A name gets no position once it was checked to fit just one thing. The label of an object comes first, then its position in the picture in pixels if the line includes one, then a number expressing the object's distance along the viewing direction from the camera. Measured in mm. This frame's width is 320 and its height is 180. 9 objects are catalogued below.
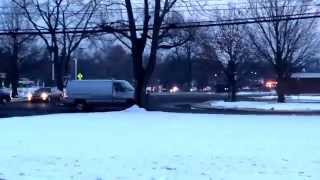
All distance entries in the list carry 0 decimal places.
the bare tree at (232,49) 59469
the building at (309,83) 89519
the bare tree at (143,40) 39906
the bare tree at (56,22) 66375
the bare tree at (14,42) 78844
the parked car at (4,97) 58991
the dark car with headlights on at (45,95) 61344
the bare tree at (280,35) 54250
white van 40281
